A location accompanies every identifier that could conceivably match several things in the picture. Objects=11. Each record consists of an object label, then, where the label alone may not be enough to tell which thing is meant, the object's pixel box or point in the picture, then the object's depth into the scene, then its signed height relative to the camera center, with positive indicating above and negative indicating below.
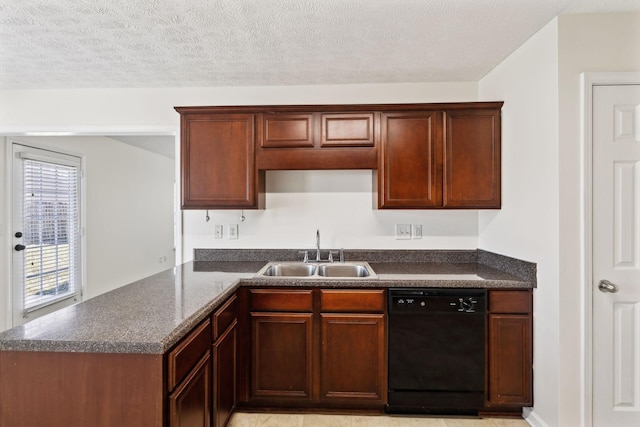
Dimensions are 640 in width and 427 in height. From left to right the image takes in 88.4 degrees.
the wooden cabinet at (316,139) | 2.50 +0.56
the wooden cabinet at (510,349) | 2.09 -0.88
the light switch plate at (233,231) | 2.88 -0.17
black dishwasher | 2.12 -0.88
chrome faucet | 2.75 -0.28
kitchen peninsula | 1.19 -0.56
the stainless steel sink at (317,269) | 2.59 -0.46
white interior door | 1.79 -0.24
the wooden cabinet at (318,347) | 2.17 -0.90
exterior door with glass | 3.42 -0.22
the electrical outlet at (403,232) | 2.81 -0.17
